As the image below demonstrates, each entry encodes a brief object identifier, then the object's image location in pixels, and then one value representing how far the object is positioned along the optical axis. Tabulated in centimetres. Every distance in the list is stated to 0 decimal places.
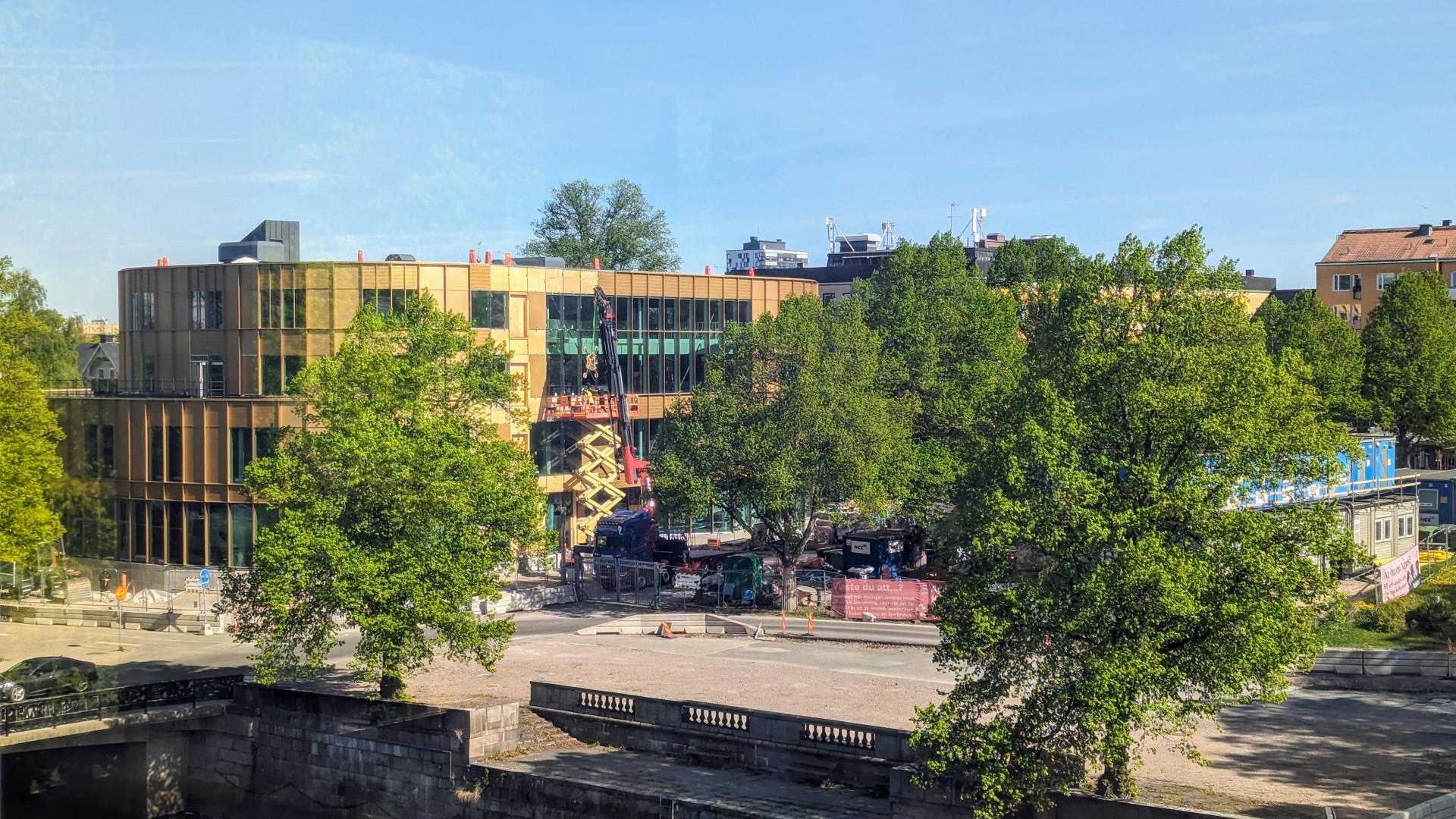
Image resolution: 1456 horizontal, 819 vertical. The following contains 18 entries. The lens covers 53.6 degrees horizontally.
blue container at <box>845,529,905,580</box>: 7094
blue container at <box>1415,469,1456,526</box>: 8019
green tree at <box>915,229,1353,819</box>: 2928
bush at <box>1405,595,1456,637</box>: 5134
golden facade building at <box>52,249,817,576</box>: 6894
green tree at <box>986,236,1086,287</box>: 9862
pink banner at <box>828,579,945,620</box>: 6034
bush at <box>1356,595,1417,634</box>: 5288
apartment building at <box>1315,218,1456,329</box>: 13000
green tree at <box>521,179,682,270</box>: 13725
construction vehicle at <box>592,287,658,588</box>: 7325
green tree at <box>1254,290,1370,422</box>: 9188
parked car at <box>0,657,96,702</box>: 4416
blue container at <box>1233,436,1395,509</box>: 6933
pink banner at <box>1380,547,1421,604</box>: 5712
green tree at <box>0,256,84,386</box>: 5647
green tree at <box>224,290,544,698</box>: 4066
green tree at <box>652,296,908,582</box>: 6166
